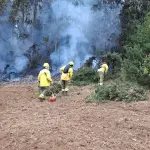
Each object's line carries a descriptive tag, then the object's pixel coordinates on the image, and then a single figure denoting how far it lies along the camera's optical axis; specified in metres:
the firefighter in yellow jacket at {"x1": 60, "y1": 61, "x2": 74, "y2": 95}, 6.73
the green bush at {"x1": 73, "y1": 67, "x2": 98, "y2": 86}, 8.74
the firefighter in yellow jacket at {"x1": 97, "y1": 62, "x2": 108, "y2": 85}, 7.76
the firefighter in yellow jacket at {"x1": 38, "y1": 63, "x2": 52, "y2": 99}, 6.46
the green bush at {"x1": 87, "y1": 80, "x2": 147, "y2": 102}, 5.94
